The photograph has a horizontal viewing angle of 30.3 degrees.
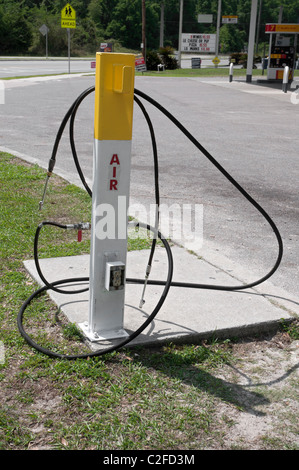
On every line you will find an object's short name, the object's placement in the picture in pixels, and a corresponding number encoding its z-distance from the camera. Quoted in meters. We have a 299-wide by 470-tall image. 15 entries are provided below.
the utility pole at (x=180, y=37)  41.97
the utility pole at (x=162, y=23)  63.86
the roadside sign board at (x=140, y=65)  26.47
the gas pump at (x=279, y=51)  25.48
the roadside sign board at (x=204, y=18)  53.17
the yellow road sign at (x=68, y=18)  28.42
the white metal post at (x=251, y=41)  23.64
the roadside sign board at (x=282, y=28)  25.22
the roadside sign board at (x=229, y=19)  49.78
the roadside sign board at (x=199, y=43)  47.00
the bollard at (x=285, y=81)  20.26
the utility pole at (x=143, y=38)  40.54
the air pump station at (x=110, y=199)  2.73
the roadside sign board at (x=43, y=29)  38.38
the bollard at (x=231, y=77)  25.51
